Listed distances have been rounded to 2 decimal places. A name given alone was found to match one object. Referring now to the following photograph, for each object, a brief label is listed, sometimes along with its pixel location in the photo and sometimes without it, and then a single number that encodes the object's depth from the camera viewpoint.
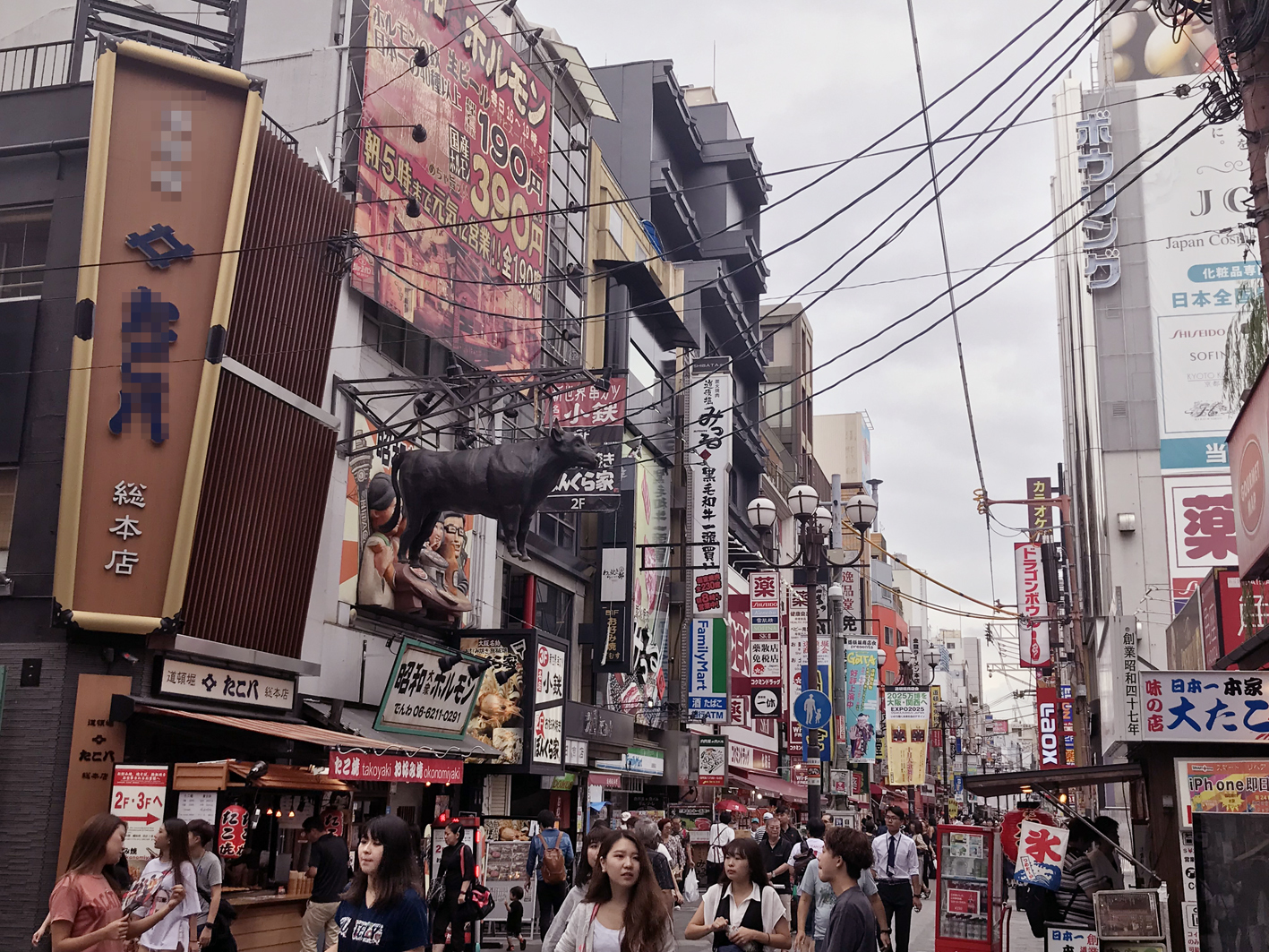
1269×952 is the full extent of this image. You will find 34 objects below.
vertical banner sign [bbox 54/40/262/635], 15.09
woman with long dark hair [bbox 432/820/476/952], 13.97
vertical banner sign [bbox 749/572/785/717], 38.72
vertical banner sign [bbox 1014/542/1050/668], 50.16
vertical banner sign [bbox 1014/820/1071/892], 12.99
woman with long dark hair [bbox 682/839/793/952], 7.44
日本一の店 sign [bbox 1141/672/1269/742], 11.57
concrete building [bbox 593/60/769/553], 42.22
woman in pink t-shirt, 6.84
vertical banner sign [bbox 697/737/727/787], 32.50
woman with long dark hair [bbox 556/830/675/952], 5.71
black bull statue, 19.92
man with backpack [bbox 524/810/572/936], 16.41
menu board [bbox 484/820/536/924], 18.45
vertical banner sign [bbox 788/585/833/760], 45.84
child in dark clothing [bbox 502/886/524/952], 17.28
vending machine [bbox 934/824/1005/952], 15.19
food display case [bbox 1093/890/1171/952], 10.91
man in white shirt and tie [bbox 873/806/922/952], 15.29
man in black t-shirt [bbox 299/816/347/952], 12.99
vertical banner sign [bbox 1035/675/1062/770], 51.44
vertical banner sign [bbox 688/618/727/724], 34.00
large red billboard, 20.41
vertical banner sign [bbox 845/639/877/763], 56.03
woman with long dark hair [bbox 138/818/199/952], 8.79
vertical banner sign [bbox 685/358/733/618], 34.50
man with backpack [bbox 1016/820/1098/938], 12.53
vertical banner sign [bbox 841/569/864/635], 75.44
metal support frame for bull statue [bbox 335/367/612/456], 18.80
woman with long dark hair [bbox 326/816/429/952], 5.82
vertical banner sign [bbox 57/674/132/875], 14.27
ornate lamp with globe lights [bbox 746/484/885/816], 23.88
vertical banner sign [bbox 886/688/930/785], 60.09
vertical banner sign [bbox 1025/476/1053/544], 57.55
